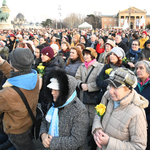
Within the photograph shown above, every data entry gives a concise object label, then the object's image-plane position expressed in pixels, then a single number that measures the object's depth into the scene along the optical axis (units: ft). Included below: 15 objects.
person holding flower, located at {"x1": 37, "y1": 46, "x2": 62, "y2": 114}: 11.04
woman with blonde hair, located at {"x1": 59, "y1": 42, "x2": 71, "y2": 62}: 19.76
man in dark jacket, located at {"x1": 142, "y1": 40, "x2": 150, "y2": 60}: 19.12
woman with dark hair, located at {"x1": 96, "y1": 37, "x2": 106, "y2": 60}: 22.63
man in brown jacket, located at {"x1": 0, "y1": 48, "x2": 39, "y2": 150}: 6.25
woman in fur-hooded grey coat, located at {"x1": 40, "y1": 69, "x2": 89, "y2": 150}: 5.97
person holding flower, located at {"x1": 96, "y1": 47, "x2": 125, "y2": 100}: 10.26
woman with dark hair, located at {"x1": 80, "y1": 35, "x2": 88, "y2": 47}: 24.57
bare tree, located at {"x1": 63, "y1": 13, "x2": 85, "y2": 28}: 184.03
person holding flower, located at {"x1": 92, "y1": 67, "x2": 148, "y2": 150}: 5.37
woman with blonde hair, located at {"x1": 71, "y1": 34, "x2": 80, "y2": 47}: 25.52
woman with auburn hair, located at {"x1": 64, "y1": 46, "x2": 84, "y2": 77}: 12.73
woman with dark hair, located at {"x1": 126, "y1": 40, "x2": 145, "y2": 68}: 15.48
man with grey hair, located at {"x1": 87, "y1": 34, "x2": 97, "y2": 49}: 26.90
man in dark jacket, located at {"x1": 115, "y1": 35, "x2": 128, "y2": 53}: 23.41
